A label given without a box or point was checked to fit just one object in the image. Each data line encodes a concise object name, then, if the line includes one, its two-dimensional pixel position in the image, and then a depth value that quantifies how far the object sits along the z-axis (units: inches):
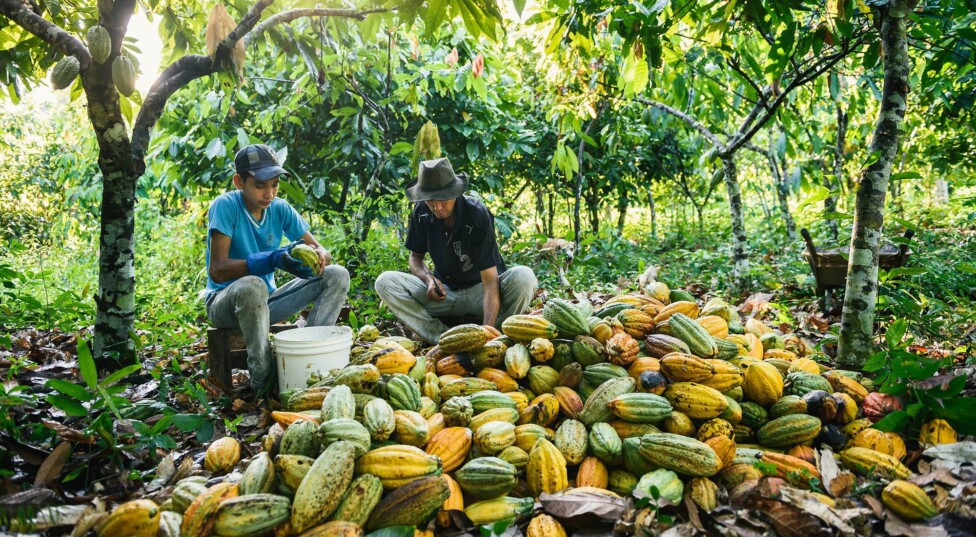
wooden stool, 106.6
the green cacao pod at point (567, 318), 92.1
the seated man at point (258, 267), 103.0
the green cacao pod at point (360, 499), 59.3
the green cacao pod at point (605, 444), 70.7
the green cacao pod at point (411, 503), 59.6
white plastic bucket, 96.3
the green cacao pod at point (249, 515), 56.0
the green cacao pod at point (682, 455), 66.2
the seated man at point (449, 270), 123.3
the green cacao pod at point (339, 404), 72.9
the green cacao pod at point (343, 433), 66.9
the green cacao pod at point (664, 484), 63.3
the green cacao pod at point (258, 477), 61.3
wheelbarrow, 132.8
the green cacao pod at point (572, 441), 71.2
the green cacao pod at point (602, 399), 76.9
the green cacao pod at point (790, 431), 73.6
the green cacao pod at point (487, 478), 65.5
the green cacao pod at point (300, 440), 67.4
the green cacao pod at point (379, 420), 69.9
